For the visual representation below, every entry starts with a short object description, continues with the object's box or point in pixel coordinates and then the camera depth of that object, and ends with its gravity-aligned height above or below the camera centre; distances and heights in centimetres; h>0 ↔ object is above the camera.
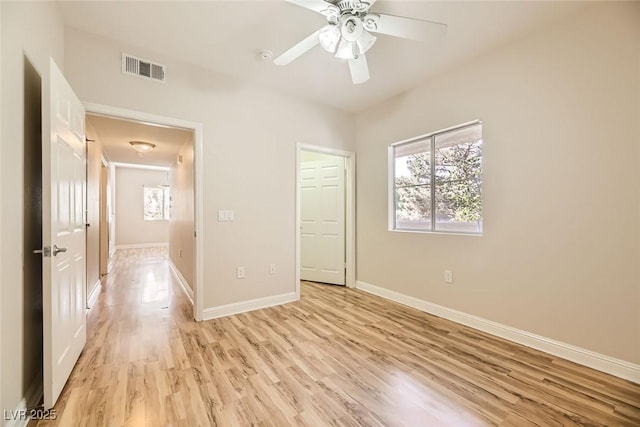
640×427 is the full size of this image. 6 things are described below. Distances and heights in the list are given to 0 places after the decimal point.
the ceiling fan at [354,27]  167 +119
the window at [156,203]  890 +28
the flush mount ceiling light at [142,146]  438 +109
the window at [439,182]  278 +34
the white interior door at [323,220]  420 -14
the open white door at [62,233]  151 -13
